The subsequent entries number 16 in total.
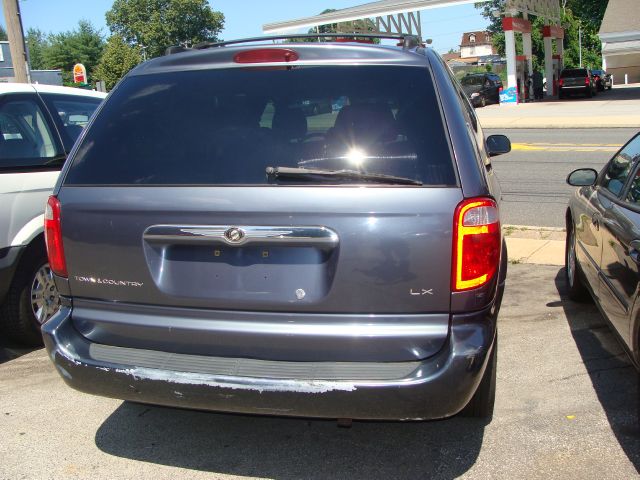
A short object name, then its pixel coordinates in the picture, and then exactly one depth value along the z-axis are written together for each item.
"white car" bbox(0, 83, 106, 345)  4.56
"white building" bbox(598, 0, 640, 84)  34.75
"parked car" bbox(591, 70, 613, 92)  43.71
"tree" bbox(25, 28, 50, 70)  93.12
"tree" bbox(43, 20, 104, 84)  79.69
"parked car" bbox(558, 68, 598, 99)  37.03
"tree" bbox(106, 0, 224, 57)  74.00
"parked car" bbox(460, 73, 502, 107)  35.28
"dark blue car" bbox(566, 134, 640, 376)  3.41
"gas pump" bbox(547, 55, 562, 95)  43.53
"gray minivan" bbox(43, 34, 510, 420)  2.69
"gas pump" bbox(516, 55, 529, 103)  36.34
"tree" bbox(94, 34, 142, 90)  58.50
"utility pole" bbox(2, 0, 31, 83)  11.28
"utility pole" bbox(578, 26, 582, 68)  59.06
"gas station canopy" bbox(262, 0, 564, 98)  31.75
